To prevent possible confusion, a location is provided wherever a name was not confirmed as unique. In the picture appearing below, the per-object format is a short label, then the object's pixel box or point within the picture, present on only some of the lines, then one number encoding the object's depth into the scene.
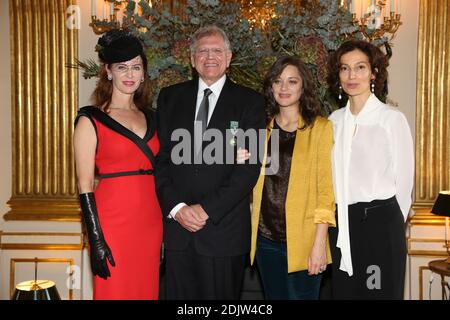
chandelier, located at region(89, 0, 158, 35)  3.83
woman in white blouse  2.73
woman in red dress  2.66
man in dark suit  2.71
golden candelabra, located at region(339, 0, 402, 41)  3.69
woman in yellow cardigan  2.75
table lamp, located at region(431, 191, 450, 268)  3.91
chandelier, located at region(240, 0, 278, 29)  4.13
